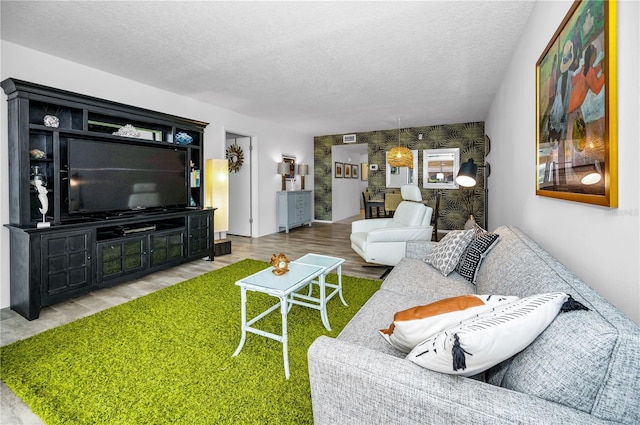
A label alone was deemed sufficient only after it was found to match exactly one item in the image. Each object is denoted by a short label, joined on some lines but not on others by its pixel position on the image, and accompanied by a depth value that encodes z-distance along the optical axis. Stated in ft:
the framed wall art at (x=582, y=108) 3.63
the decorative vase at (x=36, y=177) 9.42
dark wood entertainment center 8.68
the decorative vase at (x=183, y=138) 13.92
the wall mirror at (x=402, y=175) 24.13
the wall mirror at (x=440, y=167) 22.91
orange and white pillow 3.33
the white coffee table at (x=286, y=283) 5.97
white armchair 11.50
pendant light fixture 20.33
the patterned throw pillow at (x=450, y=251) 7.61
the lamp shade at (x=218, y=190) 15.94
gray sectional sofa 2.35
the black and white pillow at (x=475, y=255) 7.00
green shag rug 4.87
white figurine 9.29
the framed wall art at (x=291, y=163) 24.26
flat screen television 10.33
